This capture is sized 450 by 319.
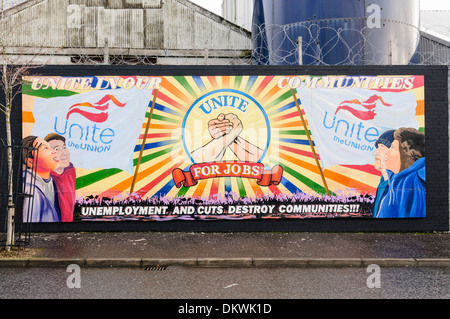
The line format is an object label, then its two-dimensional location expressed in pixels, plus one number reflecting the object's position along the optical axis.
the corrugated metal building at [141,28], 22.47
